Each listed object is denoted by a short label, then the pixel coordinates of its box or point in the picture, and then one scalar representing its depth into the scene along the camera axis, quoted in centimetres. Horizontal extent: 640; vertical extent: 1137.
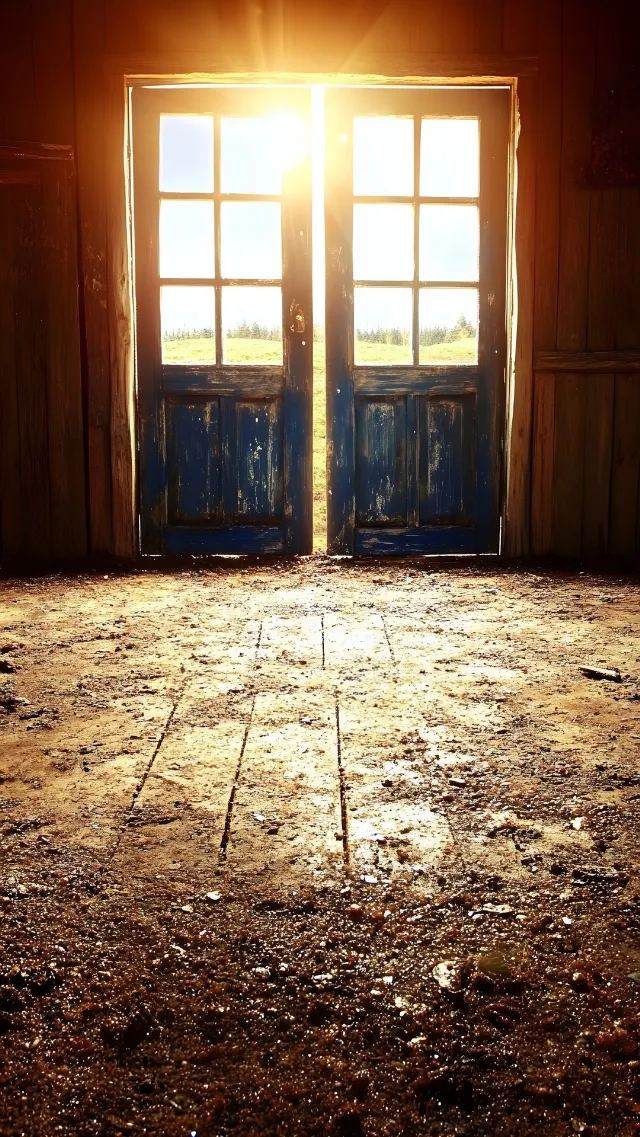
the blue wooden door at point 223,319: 407
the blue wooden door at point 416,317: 411
